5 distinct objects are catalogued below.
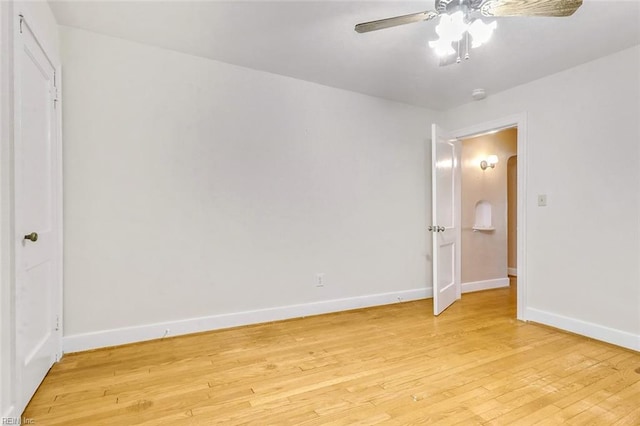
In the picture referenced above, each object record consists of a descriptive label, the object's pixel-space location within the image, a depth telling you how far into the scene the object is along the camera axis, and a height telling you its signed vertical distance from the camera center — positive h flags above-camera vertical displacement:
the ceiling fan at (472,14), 1.71 +1.05
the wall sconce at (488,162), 4.69 +0.69
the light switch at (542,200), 3.21 +0.10
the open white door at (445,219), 3.56 -0.09
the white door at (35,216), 1.67 -0.02
